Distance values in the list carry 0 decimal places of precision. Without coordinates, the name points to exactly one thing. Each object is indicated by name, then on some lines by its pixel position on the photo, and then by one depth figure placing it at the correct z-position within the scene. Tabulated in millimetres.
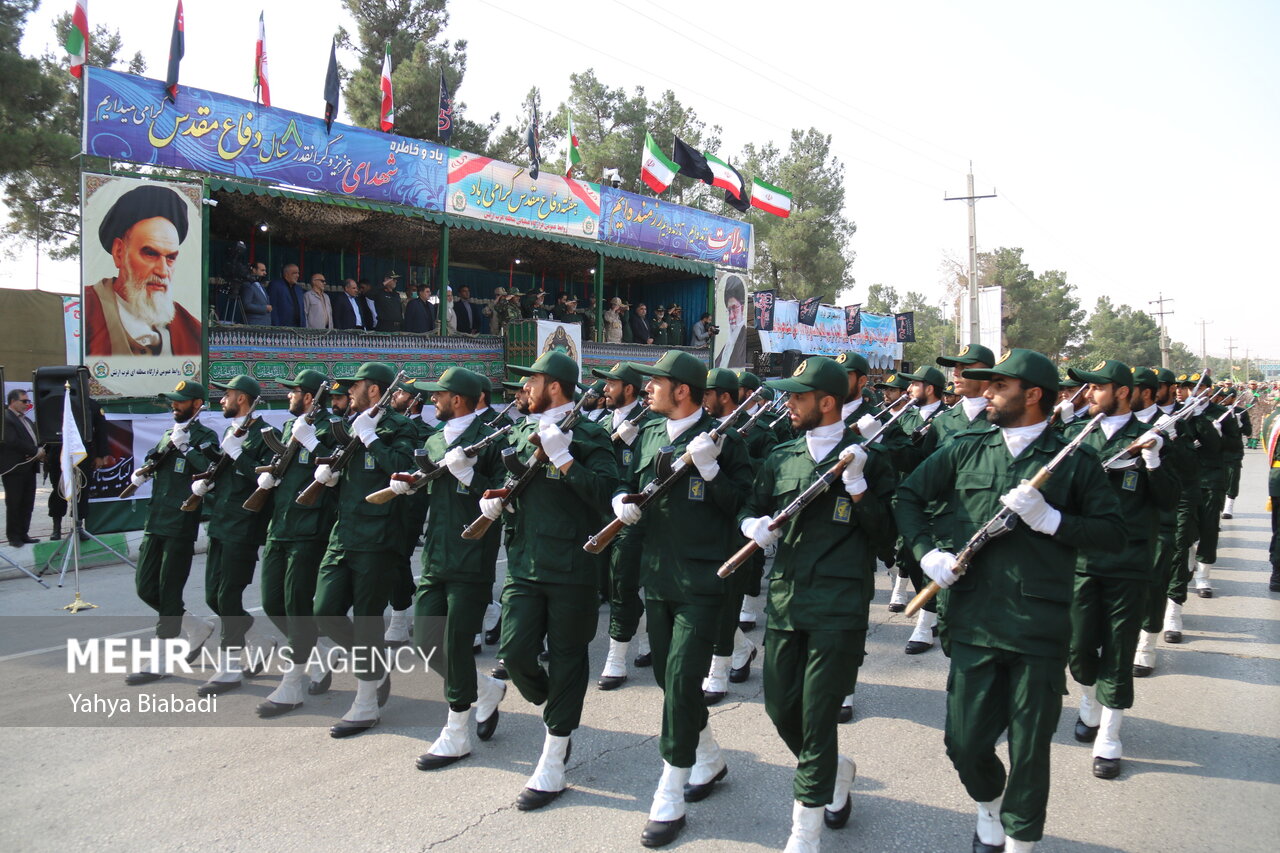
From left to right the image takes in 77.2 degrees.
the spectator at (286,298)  12641
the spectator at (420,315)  14266
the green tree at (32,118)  14758
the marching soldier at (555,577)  4090
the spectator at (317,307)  12883
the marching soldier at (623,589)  5789
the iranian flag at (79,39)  10078
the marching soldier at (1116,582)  4348
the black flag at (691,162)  18969
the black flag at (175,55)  10617
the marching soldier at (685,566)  3701
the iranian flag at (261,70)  12445
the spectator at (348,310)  13422
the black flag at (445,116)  14471
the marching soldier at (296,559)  5289
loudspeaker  9023
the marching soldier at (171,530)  5855
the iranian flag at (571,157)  16828
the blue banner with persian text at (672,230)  17188
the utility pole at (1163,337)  44750
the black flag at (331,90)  12695
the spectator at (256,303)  12133
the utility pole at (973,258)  24859
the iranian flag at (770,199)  21141
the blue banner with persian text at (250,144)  10305
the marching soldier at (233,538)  5680
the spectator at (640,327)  18750
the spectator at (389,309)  13969
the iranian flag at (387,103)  13766
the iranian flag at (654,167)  18452
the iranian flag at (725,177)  19531
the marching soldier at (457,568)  4418
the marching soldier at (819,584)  3328
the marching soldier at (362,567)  4891
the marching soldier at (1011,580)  3078
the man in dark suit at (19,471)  10133
